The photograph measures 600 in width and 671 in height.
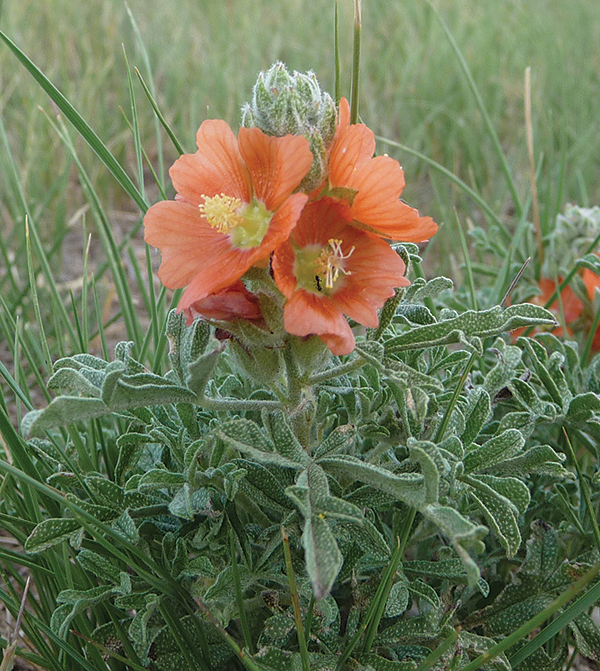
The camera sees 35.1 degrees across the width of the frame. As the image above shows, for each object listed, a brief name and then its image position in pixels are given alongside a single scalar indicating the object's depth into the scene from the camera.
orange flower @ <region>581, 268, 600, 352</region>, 0.22
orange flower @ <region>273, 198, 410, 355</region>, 0.12
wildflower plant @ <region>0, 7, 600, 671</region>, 0.13
